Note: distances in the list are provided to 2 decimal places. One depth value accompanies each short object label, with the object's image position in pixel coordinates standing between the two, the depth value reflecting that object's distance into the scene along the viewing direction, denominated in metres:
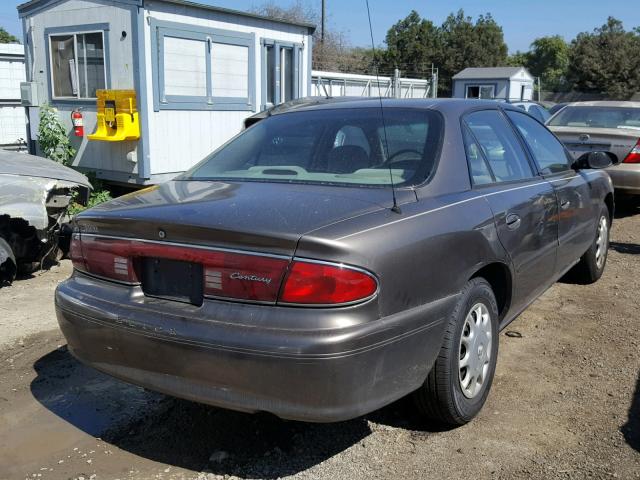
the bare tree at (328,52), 32.70
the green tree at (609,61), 44.69
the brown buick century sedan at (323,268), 2.45
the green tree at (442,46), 49.84
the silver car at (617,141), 8.29
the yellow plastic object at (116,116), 8.77
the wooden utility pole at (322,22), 32.81
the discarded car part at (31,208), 5.40
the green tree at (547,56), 75.02
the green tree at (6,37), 35.94
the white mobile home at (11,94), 13.96
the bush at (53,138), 9.53
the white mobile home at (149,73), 8.77
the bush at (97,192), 8.95
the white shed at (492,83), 30.64
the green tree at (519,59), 70.20
